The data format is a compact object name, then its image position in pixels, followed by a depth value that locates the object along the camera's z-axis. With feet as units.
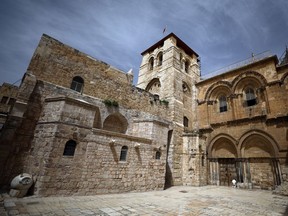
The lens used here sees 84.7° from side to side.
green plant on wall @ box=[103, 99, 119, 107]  34.71
